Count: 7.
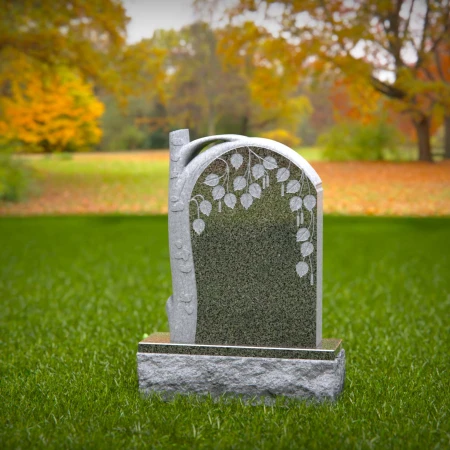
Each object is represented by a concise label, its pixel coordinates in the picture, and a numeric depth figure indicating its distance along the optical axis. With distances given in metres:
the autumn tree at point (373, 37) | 18.00
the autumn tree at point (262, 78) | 19.58
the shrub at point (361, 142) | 23.12
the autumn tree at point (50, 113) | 22.92
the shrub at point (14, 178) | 18.45
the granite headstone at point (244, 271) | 4.48
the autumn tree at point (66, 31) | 18.56
